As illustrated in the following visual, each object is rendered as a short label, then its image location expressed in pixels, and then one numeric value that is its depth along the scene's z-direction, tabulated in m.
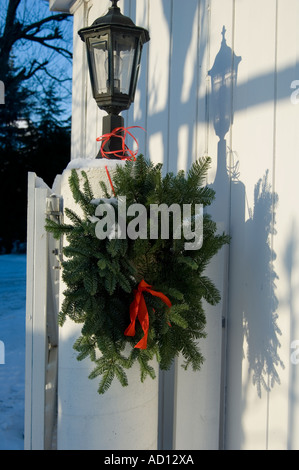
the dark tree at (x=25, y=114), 10.54
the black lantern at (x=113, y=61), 1.93
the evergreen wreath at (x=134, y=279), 1.51
